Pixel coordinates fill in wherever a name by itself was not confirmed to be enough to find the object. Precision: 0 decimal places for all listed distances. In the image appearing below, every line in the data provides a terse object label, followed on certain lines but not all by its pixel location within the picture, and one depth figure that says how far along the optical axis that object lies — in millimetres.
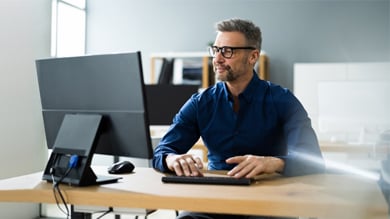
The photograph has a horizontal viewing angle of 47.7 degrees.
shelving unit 4992
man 1745
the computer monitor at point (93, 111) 1276
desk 1052
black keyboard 1273
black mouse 1546
